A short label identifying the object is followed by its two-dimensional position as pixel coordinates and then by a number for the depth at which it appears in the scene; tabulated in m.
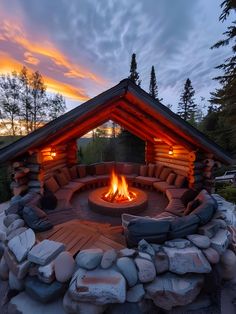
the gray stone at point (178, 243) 2.77
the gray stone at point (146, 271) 2.42
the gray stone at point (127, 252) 2.64
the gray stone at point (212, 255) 2.66
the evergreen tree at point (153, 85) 24.69
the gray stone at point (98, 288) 2.21
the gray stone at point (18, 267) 2.56
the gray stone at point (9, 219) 3.70
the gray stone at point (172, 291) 2.38
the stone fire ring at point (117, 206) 5.20
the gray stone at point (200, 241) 2.80
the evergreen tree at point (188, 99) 30.69
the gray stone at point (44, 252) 2.57
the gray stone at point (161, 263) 2.53
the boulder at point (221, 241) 2.87
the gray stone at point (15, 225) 3.44
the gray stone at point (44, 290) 2.39
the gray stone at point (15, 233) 3.20
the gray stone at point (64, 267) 2.45
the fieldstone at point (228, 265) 3.01
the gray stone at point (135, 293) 2.34
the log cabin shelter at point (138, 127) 4.50
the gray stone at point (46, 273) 2.44
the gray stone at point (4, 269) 3.08
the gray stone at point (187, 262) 2.52
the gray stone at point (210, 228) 3.10
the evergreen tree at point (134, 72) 20.67
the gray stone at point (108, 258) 2.51
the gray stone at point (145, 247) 2.71
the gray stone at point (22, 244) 2.72
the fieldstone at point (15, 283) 2.65
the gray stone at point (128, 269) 2.40
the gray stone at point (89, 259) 2.50
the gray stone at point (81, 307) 2.25
